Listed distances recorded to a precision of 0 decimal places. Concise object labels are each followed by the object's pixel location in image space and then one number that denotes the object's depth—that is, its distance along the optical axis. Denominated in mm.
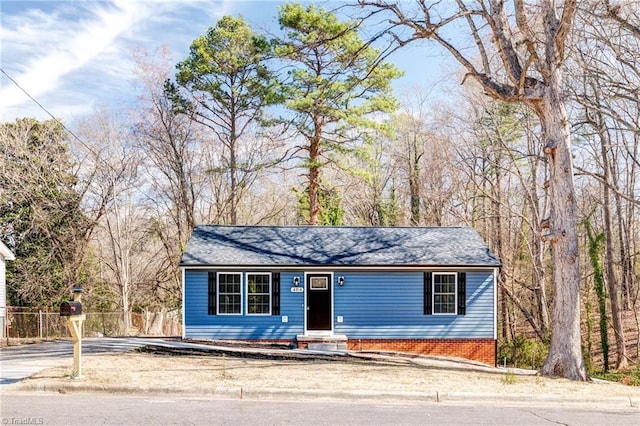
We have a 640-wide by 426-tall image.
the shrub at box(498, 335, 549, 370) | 23078
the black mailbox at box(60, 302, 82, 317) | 9570
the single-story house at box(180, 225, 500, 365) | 19391
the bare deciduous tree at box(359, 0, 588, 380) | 12828
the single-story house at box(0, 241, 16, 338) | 25755
